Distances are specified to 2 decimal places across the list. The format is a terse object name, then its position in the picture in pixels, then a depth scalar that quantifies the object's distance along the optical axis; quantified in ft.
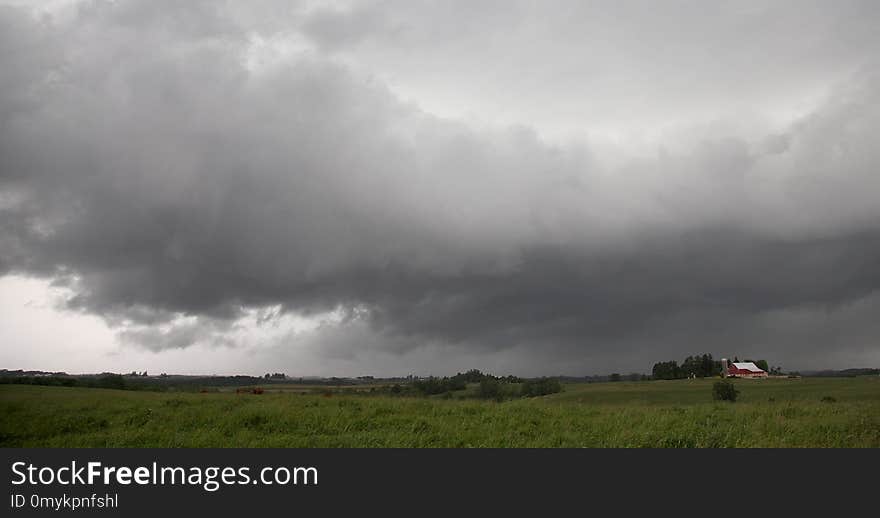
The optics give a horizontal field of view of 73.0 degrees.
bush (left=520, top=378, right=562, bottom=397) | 245.24
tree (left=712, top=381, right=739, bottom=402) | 193.98
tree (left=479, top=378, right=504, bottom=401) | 222.52
